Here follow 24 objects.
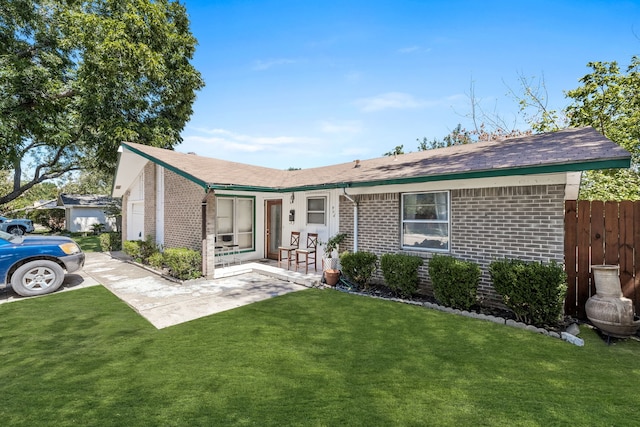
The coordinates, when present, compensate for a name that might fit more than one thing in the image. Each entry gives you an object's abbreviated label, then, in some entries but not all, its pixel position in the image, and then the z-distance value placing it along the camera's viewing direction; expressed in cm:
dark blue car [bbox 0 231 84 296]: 727
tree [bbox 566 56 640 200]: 1159
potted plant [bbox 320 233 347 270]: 913
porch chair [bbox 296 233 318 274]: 1020
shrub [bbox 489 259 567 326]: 516
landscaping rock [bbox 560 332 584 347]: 472
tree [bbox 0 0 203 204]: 1553
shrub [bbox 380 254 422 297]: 699
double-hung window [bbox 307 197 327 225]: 1030
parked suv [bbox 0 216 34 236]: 2419
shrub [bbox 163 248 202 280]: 886
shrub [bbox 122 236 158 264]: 1174
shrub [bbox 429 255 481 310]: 604
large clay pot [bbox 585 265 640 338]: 473
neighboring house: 2984
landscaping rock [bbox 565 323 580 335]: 512
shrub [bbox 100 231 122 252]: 1552
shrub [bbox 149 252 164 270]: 1041
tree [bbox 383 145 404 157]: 3642
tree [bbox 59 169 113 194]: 4831
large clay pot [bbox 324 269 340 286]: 848
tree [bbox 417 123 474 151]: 2375
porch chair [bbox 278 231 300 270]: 1076
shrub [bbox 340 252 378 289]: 796
